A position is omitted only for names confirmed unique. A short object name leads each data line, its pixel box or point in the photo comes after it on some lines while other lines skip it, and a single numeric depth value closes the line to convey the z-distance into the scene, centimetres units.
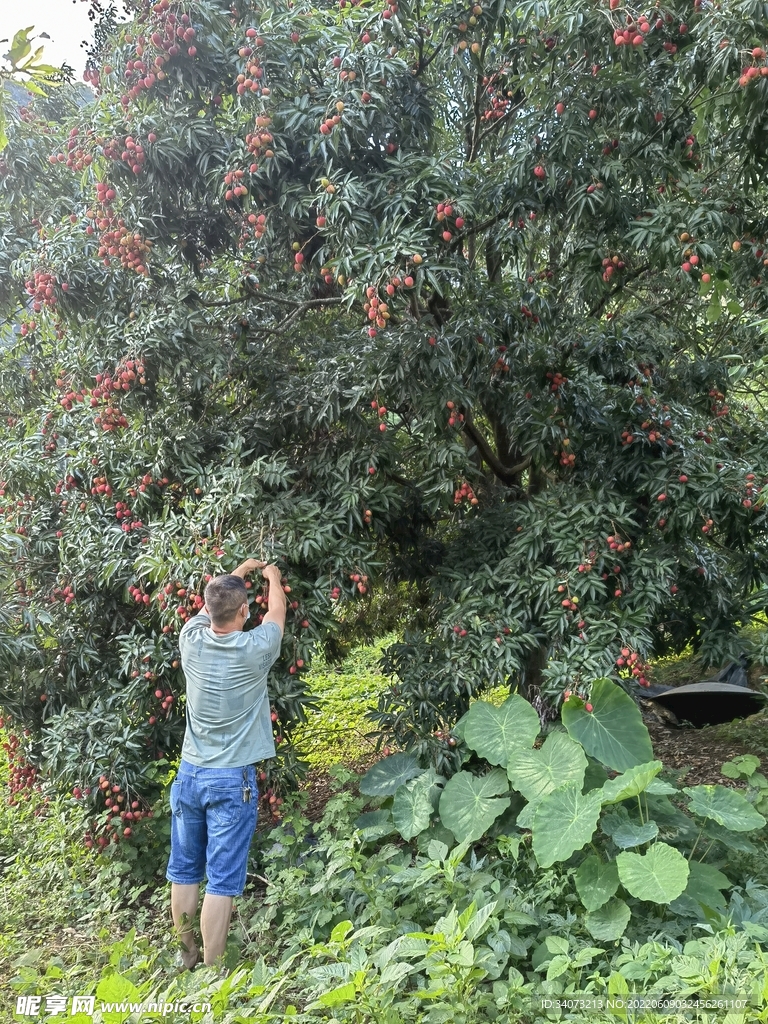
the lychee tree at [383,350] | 320
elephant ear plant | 269
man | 283
